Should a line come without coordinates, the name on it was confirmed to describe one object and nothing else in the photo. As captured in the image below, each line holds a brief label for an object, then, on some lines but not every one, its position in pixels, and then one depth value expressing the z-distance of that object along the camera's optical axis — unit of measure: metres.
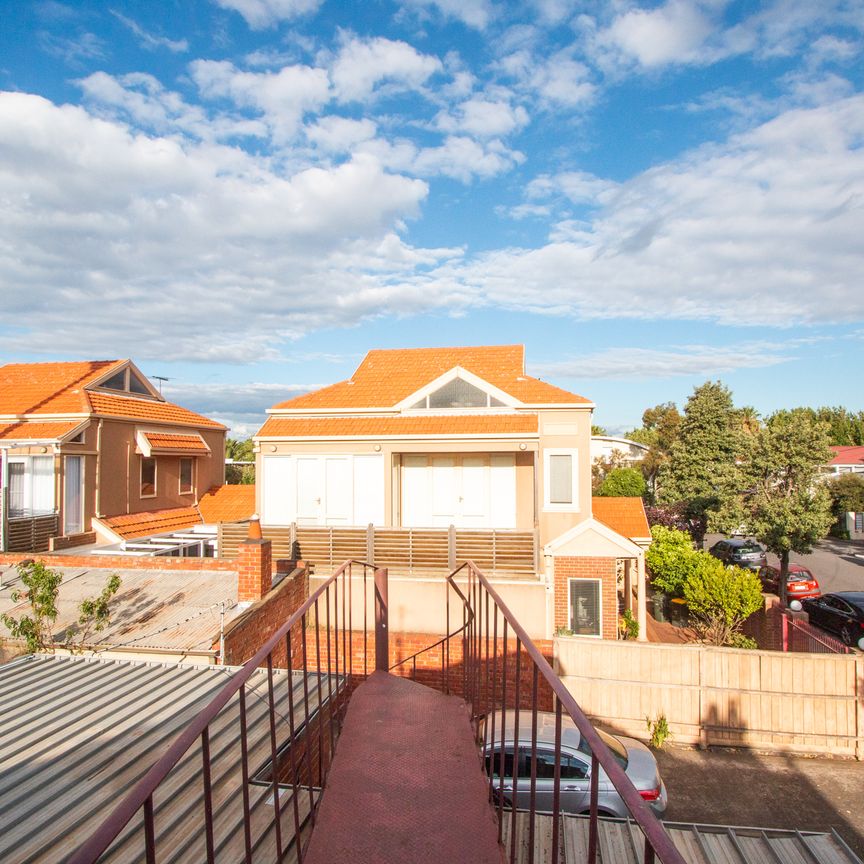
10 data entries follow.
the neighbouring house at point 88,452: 14.36
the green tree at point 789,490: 17.22
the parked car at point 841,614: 13.80
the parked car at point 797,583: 17.45
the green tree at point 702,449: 26.89
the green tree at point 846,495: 34.25
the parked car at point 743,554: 21.81
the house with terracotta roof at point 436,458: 13.83
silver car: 6.34
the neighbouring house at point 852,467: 34.03
